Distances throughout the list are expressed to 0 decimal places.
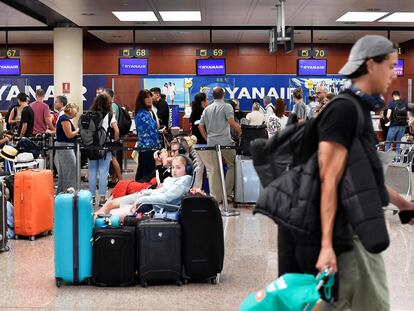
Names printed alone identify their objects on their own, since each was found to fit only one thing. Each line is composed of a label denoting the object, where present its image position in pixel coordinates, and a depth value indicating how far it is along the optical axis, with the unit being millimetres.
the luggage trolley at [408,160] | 10469
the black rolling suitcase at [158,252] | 5734
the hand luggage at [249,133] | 10938
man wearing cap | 2695
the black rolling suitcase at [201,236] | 5785
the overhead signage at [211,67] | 20484
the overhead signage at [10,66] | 20688
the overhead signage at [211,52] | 20352
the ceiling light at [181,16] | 16234
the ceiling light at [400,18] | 16469
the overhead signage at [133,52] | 20172
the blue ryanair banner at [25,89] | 21595
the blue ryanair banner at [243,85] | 21203
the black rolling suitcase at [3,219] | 7117
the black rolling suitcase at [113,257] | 5727
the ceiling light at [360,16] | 16250
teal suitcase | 5730
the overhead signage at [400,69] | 21188
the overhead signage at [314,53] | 20503
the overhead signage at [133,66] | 20344
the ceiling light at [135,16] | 16203
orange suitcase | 7707
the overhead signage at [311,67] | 20578
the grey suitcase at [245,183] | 10719
